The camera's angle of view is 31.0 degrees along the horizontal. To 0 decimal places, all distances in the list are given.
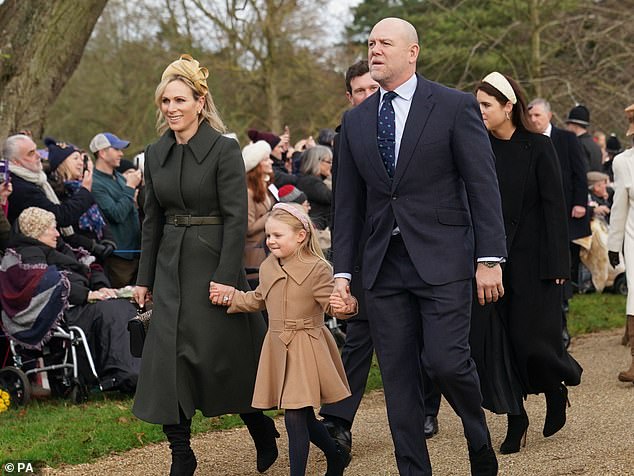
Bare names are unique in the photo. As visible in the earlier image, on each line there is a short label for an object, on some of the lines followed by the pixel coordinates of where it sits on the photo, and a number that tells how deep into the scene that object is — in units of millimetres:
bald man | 5133
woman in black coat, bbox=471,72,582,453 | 6676
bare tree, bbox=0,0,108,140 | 11477
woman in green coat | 5953
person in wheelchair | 8938
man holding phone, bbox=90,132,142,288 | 10570
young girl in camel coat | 5730
